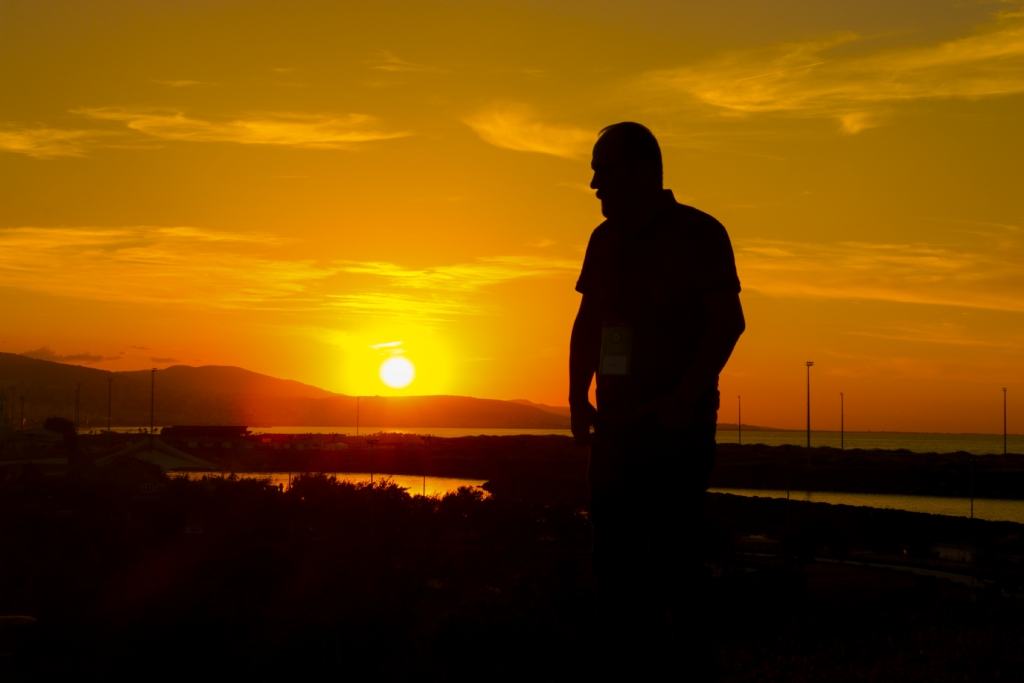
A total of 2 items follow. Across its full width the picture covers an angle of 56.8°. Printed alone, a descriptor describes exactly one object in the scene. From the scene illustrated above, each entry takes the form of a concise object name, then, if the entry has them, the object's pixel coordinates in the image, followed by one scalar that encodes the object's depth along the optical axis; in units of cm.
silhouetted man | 379
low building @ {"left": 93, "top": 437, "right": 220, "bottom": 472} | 4884
